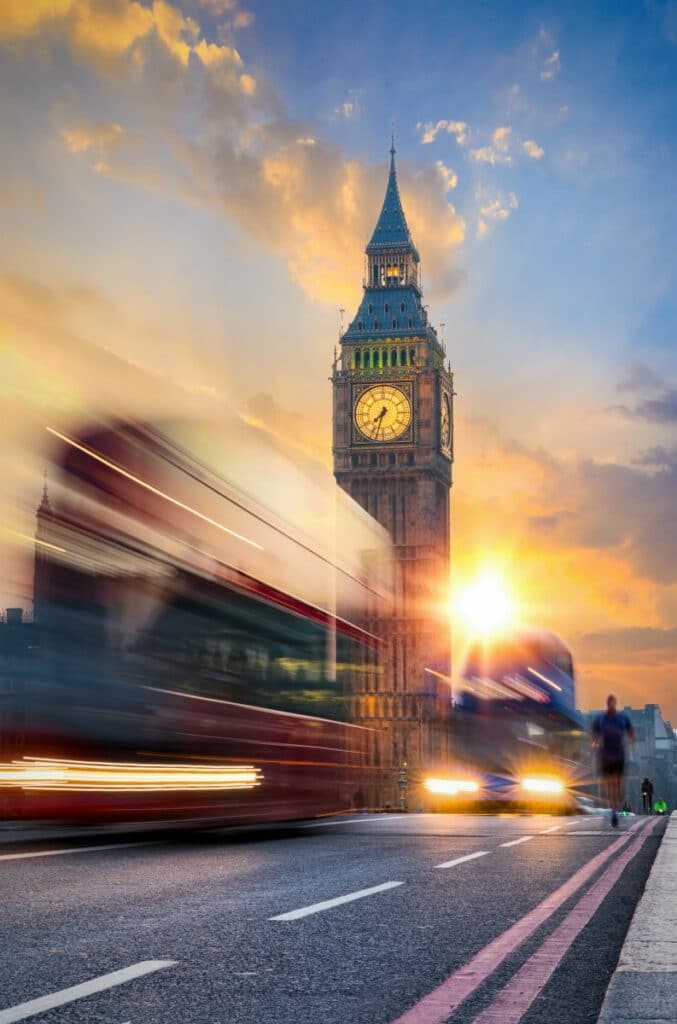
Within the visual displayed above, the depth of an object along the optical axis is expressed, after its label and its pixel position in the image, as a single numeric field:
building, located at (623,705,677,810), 152.25
